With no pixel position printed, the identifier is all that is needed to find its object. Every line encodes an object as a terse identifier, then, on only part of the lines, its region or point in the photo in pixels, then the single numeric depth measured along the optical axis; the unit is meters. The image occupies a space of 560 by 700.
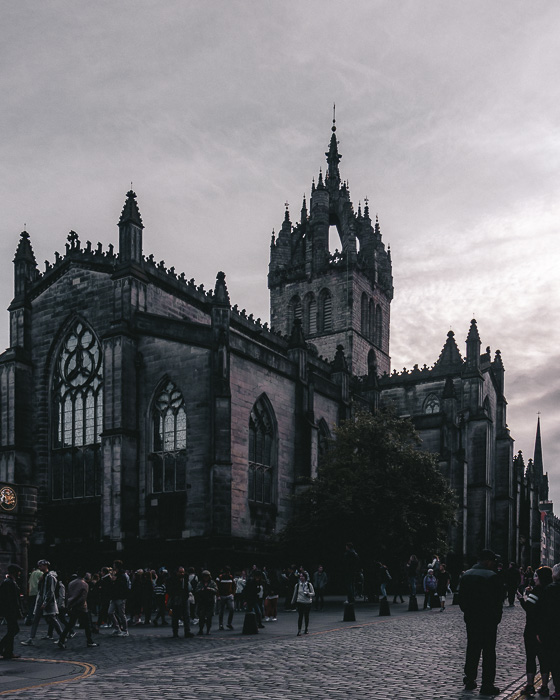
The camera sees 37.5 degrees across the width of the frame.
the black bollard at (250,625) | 20.16
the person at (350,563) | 24.55
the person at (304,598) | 19.12
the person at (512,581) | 29.74
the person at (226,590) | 22.91
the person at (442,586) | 27.73
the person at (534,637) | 10.54
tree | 32.78
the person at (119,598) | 20.95
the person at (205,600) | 20.88
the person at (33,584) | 25.00
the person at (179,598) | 20.02
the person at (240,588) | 28.92
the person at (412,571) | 29.28
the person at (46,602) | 19.28
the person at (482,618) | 10.48
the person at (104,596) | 22.06
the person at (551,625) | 9.99
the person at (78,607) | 17.95
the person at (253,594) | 20.88
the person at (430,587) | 28.64
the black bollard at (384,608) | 25.16
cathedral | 35.25
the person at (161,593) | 24.89
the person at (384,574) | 29.83
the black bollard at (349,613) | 22.91
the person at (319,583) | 28.50
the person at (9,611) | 15.46
